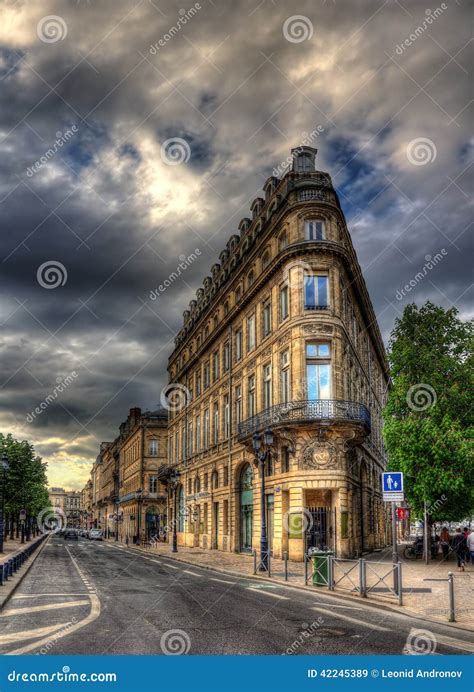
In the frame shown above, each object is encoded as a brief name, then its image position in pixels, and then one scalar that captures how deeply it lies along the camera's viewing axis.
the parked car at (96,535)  83.81
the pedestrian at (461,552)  27.10
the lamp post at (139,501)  77.85
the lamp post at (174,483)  44.28
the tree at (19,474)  59.50
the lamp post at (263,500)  25.27
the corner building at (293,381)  31.98
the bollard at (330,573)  18.64
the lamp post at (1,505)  36.45
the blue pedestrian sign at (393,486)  17.66
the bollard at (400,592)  15.44
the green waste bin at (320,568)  19.48
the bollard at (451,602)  13.22
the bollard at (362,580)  16.98
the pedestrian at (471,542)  26.79
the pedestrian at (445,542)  37.75
